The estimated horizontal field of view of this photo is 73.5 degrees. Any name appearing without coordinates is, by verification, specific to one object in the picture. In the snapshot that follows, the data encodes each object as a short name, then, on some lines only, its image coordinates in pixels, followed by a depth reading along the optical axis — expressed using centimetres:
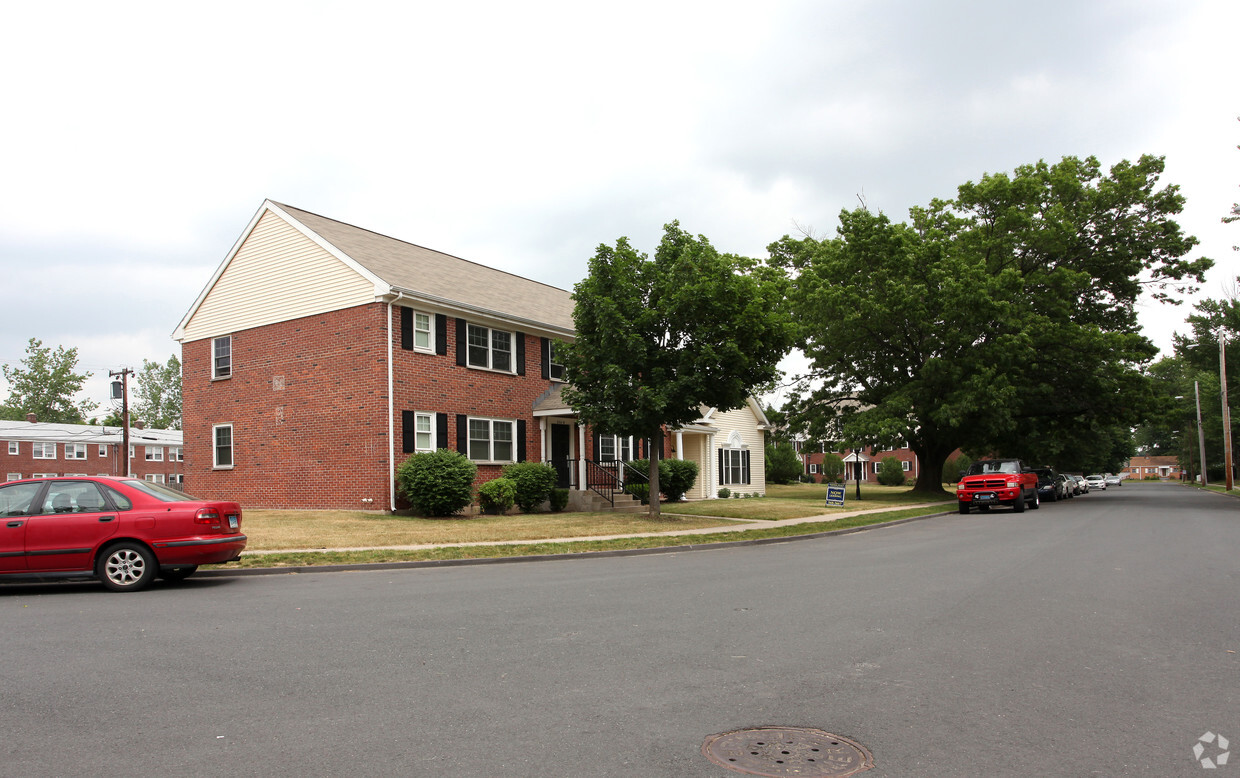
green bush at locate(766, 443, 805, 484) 5700
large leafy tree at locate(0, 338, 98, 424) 8175
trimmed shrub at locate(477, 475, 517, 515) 2302
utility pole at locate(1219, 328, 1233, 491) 4531
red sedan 1009
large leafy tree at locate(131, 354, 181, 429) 8869
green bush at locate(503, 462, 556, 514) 2406
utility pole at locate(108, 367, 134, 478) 5219
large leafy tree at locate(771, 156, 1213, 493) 3397
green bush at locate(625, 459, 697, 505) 2894
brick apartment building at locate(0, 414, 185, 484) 6238
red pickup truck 2809
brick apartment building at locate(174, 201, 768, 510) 2236
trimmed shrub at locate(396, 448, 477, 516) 2114
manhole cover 412
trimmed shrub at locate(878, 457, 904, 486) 6525
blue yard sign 2816
